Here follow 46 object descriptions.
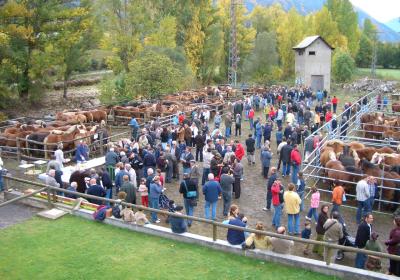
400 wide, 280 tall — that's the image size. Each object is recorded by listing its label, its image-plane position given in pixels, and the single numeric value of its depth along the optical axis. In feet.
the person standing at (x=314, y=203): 36.76
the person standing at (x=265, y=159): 50.44
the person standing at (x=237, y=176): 43.77
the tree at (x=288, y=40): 176.04
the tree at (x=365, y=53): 210.38
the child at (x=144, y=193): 39.29
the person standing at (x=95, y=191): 38.78
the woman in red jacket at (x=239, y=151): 51.24
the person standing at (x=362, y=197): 38.93
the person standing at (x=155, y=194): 38.63
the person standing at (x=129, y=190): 38.32
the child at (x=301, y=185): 40.77
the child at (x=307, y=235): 32.40
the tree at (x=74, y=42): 108.27
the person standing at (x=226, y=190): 39.65
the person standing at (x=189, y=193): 37.70
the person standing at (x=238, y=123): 71.21
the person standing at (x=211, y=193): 38.32
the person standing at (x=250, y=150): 54.60
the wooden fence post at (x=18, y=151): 61.66
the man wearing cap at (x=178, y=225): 33.26
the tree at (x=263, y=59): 160.35
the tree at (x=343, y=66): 152.56
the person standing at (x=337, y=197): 38.47
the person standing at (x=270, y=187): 39.14
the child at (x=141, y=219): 34.81
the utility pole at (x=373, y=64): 140.31
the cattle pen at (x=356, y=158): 43.24
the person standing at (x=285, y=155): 50.03
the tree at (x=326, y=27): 185.37
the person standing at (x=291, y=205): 35.70
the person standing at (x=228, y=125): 70.38
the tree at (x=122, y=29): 128.98
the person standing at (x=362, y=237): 29.48
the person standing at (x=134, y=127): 67.77
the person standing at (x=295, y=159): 47.85
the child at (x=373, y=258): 28.76
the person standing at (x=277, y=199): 37.17
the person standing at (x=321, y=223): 32.19
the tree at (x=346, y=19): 199.00
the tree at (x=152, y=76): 86.79
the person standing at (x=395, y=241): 28.73
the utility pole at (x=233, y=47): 131.23
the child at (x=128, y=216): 35.06
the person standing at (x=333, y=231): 30.73
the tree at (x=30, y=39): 97.91
